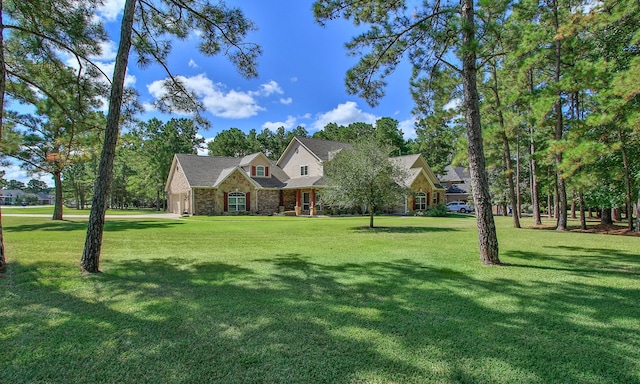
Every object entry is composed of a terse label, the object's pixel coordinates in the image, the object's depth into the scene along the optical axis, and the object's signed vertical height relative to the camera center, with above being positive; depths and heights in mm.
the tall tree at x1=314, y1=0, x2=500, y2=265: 6930 +3523
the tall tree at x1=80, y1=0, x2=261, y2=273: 6344 +3763
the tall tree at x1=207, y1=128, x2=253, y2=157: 52969 +9429
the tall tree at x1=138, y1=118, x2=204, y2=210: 39188 +6679
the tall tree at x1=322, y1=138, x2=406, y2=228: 15688 +1124
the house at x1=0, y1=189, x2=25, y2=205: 91069 +2351
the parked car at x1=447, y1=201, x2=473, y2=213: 37250 -645
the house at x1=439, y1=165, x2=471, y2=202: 44594 +2509
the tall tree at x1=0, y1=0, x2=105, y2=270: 6891 +3752
